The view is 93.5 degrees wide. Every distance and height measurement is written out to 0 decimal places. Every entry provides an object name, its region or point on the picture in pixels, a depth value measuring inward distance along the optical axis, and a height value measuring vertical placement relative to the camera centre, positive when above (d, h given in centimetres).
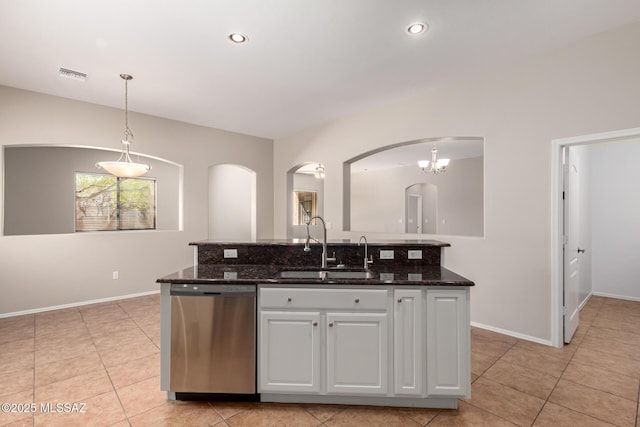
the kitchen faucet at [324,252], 248 -32
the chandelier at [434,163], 567 +98
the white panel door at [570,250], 309 -40
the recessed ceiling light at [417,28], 257 +161
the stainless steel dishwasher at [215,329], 210 -80
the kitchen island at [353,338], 201 -85
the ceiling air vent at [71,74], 336 +160
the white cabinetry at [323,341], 204 -87
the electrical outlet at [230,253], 270 -35
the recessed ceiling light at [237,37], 272 +162
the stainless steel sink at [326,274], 232 -48
